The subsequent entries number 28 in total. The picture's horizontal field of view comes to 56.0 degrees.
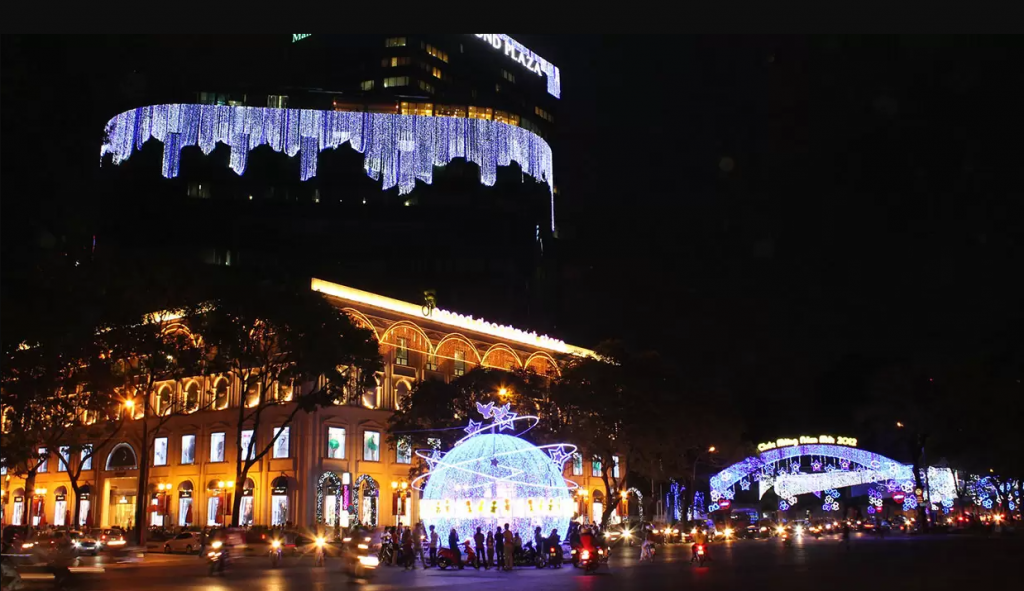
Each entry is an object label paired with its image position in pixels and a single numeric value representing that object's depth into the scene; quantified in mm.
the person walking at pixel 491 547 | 31641
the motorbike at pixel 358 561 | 25156
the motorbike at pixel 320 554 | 33344
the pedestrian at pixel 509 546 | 30328
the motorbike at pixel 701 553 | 32344
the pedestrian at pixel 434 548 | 32125
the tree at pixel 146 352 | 30656
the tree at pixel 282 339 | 42156
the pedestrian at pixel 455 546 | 31519
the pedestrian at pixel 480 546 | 31266
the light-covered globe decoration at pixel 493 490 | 31986
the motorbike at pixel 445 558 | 31828
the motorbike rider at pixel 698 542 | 32469
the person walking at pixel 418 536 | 35594
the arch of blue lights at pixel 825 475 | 75500
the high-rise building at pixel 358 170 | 68250
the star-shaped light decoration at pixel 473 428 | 34762
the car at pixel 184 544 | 44397
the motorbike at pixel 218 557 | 28062
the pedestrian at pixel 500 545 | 31250
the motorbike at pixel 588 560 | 29172
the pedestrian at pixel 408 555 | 32625
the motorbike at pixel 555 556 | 31797
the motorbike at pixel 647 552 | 37500
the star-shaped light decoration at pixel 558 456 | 37784
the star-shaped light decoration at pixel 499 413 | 32981
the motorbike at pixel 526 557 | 32344
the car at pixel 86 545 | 35781
